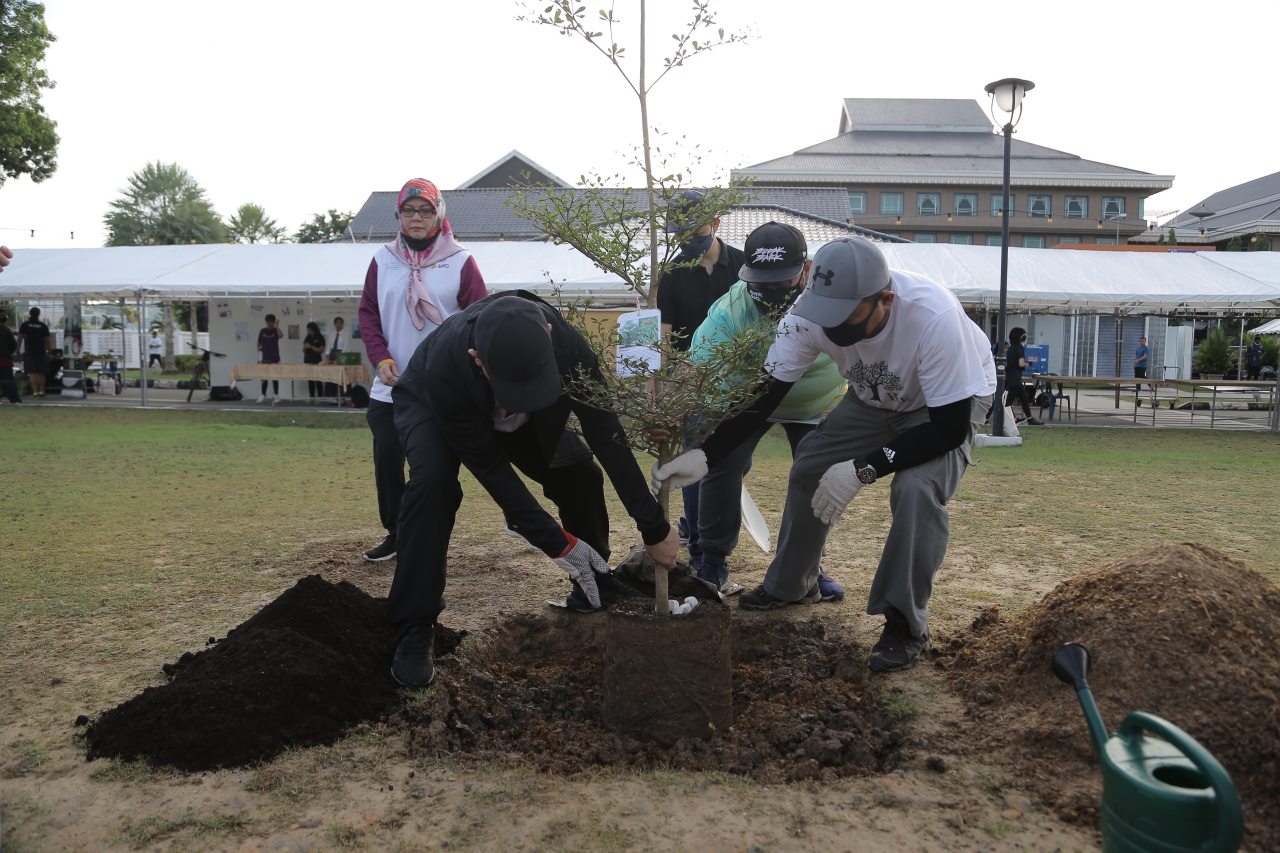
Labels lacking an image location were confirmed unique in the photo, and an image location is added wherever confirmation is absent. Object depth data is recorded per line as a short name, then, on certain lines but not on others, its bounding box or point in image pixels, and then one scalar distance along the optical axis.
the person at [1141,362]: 22.80
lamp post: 11.14
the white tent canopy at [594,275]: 14.39
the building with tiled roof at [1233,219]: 50.94
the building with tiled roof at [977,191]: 55.62
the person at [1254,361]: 27.19
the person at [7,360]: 16.69
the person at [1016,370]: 14.64
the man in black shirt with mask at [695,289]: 4.57
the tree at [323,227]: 53.34
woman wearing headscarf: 4.42
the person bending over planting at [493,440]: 2.69
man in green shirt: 3.71
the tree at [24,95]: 20.33
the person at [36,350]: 18.55
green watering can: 1.60
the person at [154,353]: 35.12
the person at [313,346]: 18.36
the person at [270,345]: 18.11
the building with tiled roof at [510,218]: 23.03
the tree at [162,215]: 49.62
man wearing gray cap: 3.06
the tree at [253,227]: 56.12
